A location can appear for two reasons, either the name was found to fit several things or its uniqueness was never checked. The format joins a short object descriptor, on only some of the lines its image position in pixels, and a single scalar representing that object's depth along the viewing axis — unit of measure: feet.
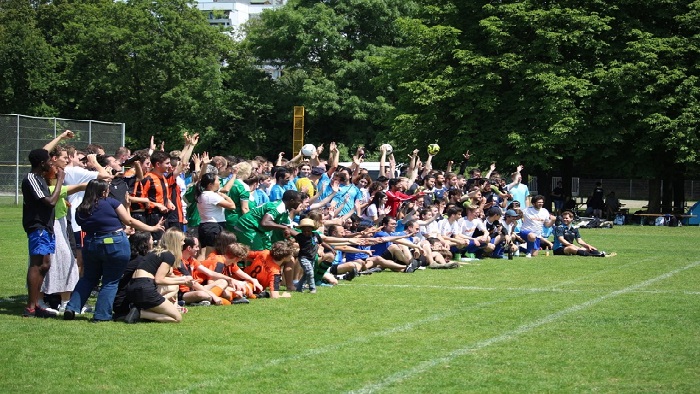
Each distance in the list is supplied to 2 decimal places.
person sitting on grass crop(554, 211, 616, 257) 70.08
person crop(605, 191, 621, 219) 127.65
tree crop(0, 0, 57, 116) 207.82
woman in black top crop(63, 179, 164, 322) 33.73
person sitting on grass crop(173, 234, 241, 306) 38.47
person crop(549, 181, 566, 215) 128.88
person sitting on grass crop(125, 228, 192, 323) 33.71
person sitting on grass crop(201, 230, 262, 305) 40.16
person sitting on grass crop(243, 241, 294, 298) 43.11
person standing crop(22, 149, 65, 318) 34.24
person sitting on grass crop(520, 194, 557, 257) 70.13
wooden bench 119.57
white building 409.49
